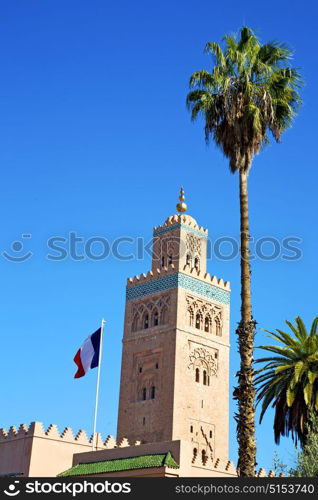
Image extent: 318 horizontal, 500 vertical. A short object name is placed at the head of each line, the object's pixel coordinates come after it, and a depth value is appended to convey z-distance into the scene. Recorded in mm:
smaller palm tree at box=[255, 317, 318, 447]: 31094
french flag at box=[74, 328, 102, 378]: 37125
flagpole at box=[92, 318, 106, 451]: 35844
